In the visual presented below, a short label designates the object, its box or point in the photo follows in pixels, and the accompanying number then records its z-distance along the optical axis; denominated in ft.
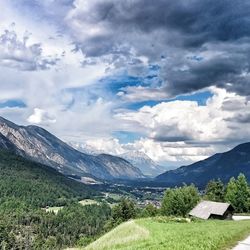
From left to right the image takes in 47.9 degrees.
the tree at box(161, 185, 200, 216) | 302.90
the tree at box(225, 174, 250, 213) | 296.63
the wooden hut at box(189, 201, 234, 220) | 211.38
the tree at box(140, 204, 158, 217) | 357.87
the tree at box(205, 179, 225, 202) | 333.68
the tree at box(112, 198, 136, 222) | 360.65
